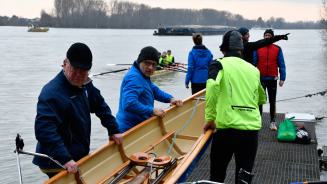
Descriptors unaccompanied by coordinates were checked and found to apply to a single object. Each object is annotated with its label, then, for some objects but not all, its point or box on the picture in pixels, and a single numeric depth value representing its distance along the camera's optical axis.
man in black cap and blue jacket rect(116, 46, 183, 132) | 5.57
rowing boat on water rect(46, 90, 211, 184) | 4.93
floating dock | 6.35
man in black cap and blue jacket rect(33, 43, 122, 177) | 3.85
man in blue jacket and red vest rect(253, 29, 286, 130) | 8.30
